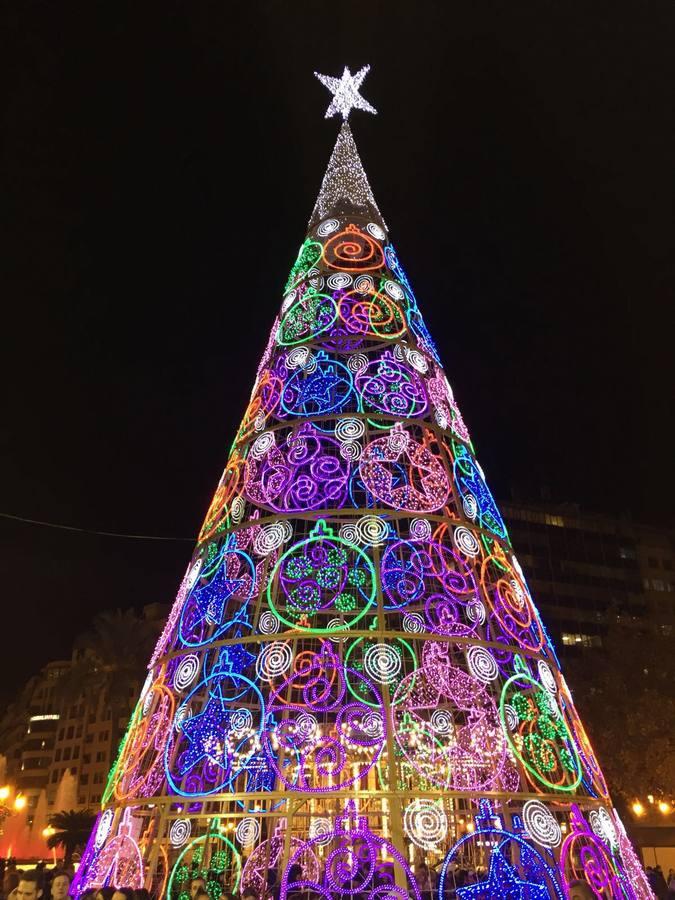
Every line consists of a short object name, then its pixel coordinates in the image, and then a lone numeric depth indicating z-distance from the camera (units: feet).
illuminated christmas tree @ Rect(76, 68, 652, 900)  23.80
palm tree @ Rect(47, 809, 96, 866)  90.84
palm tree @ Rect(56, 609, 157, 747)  132.87
